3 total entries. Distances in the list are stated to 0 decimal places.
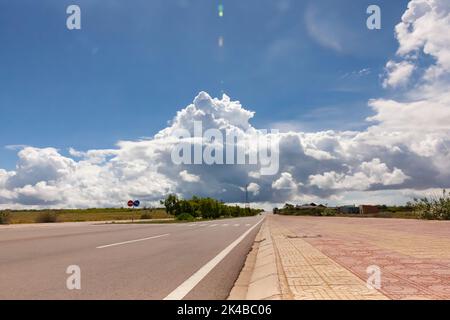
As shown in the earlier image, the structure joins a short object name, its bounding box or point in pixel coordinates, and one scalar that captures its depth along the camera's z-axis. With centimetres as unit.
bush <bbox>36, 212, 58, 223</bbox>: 4694
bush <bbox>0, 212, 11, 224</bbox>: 3997
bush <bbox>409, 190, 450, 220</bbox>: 3041
